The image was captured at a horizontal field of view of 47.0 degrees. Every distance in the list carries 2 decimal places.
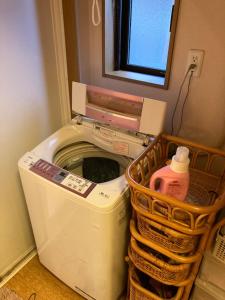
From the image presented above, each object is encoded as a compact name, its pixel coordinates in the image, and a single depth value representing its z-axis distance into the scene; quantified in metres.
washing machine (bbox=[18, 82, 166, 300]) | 1.11
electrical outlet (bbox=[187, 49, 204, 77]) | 1.22
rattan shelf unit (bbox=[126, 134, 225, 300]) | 0.91
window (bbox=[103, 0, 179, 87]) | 1.42
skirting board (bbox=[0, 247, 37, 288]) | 1.64
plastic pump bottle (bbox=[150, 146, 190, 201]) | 0.92
